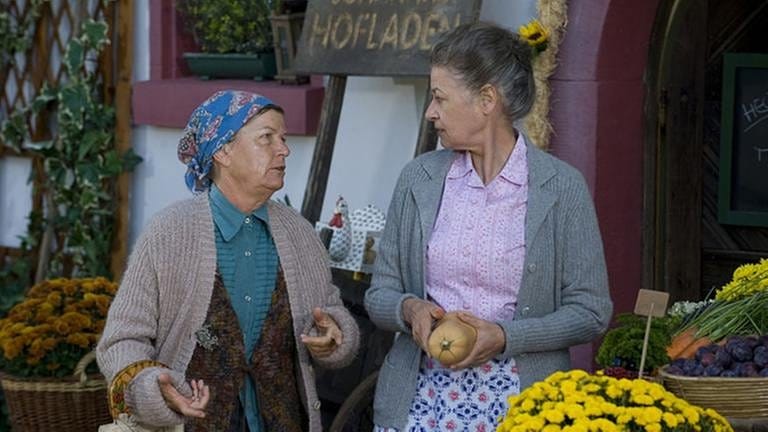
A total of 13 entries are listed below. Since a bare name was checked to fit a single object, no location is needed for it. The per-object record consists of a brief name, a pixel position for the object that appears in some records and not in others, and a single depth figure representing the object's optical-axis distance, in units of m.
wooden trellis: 11.45
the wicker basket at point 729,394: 5.52
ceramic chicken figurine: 8.63
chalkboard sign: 8.82
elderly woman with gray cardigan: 5.89
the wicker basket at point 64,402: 8.39
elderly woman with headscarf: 6.00
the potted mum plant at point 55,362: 8.42
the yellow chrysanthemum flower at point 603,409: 5.13
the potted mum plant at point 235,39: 10.47
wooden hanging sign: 8.51
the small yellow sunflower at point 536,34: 8.35
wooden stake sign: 5.65
